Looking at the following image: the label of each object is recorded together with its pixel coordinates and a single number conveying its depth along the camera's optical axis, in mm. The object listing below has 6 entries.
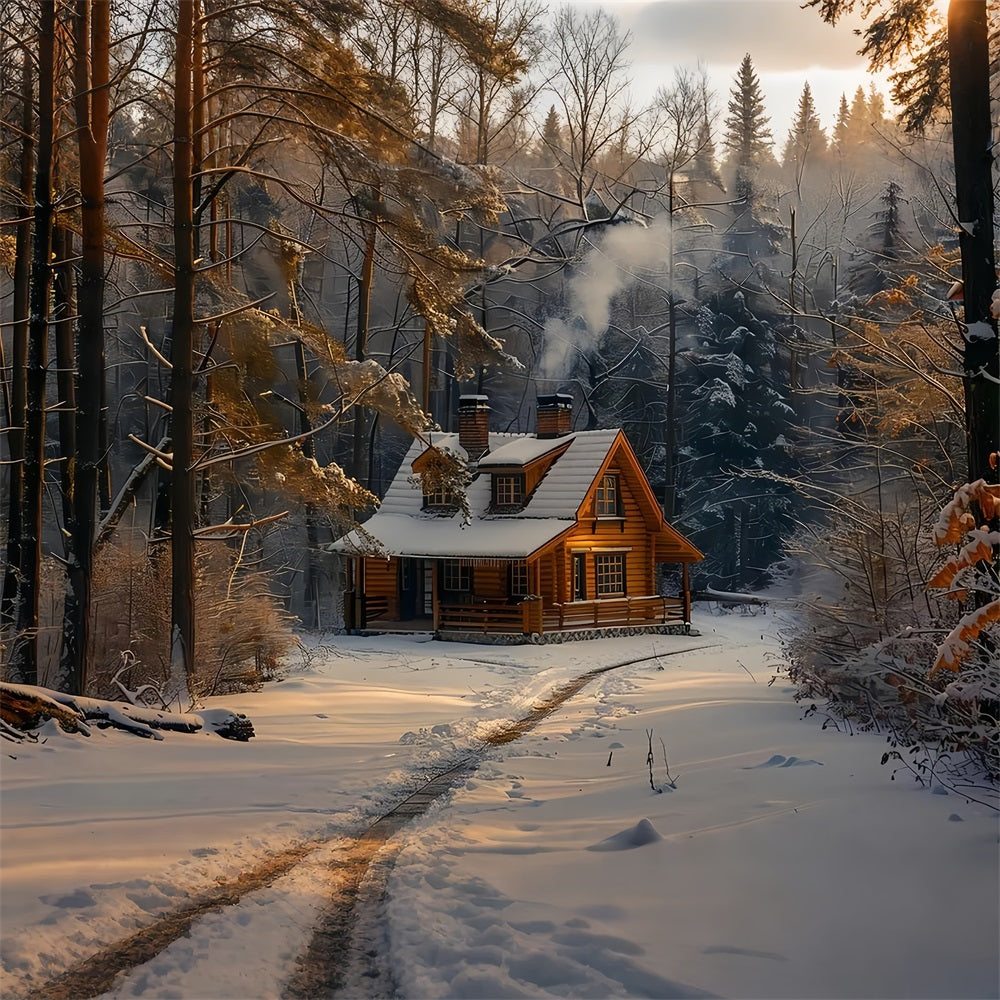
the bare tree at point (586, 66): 37406
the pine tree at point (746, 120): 62031
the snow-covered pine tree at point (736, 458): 40094
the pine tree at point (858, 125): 69262
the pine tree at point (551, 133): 55938
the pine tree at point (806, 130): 68875
